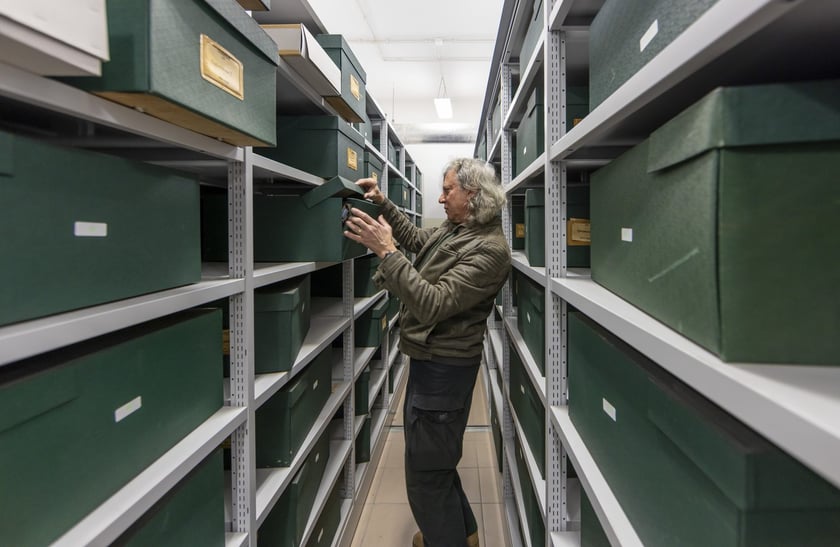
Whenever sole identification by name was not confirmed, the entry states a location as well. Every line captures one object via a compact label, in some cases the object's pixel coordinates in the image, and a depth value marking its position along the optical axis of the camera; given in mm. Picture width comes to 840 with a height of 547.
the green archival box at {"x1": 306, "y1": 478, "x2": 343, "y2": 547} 1701
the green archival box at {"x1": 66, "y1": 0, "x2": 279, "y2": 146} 637
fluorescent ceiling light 5291
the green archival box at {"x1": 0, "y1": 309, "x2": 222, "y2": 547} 562
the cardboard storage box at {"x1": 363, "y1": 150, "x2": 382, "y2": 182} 2510
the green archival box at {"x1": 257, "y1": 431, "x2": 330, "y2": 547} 1399
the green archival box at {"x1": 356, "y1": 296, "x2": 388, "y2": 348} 2779
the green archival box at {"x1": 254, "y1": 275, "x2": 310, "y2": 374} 1341
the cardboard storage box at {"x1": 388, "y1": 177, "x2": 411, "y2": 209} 4000
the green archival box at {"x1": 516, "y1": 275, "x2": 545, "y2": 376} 1506
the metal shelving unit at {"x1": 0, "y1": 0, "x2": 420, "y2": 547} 595
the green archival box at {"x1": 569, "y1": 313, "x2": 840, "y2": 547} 466
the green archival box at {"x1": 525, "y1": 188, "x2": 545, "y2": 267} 1608
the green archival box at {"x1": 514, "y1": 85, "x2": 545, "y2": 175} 1578
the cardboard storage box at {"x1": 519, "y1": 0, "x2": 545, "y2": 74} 1466
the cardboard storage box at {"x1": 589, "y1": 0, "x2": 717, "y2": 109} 587
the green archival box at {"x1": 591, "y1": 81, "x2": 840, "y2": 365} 445
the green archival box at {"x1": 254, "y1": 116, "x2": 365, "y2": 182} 1641
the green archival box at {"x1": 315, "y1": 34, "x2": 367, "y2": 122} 1680
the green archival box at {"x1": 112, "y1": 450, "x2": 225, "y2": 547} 775
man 1614
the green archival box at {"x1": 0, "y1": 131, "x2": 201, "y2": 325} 563
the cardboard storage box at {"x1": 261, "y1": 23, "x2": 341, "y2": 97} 1237
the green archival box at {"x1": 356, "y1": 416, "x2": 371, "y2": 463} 2564
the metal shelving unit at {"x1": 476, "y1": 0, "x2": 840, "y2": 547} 391
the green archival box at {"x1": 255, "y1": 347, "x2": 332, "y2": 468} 1397
